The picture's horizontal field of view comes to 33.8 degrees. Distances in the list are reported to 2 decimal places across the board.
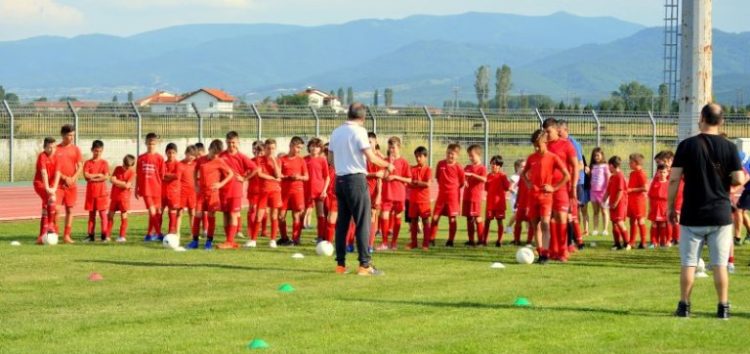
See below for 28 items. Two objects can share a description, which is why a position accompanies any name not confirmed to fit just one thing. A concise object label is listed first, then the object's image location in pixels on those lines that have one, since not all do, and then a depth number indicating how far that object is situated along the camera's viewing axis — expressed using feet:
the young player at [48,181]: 66.03
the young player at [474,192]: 67.31
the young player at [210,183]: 63.31
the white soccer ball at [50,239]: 64.69
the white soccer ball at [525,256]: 55.57
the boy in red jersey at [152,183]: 68.69
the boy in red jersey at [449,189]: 65.62
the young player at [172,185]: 68.03
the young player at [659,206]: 66.69
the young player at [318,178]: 64.69
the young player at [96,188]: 67.92
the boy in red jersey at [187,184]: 68.13
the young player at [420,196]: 64.49
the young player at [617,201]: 65.10
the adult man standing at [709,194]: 37.76
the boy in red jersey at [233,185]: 63.41
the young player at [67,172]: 66.64
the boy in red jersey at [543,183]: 56.03
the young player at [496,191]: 68.80
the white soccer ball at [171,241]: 62.18
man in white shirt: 50.19
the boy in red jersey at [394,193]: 63.62
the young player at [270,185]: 65.67
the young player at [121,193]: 68.33
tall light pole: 60.03
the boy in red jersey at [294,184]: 66.03
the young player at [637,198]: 66.44
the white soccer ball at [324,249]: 59.00
